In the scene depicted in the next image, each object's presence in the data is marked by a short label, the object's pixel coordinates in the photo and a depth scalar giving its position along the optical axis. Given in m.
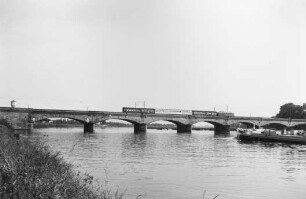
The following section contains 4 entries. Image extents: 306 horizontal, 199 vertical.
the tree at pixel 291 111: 174.40
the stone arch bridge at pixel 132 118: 92.06
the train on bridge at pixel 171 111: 119.03
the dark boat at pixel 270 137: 68.56
